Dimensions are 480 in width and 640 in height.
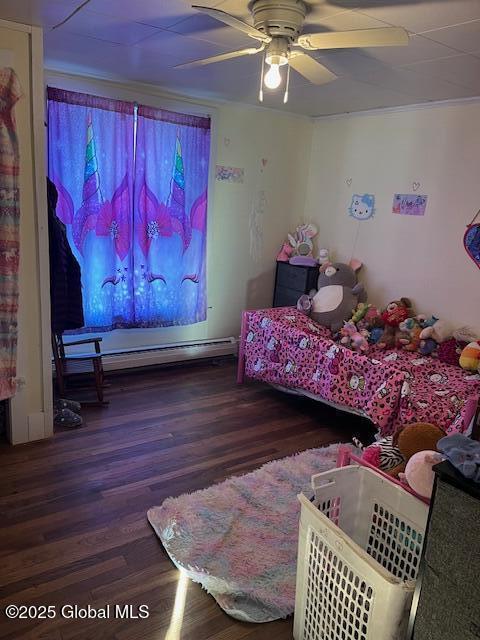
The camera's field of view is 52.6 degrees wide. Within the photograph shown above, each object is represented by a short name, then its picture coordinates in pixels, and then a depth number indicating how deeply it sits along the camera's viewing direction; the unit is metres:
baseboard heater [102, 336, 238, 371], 4.09
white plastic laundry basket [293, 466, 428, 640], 1.39
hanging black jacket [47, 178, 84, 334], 3.07
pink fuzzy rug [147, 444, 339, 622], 1.94
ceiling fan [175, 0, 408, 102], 1.80
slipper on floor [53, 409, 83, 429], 3.18
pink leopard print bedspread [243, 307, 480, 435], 2.80
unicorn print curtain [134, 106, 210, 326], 3.82
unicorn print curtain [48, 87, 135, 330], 3.43
